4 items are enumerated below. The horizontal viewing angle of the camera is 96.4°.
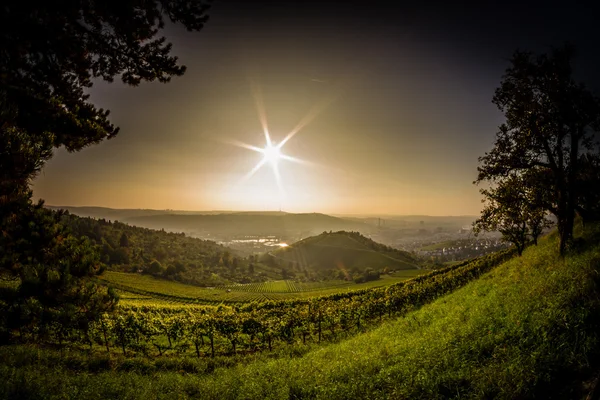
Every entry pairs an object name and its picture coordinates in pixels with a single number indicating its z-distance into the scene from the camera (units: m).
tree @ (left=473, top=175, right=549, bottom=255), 15.23
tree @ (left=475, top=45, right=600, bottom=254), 12.73
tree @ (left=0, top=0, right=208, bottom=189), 7.04
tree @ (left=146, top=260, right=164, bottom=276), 169.25
